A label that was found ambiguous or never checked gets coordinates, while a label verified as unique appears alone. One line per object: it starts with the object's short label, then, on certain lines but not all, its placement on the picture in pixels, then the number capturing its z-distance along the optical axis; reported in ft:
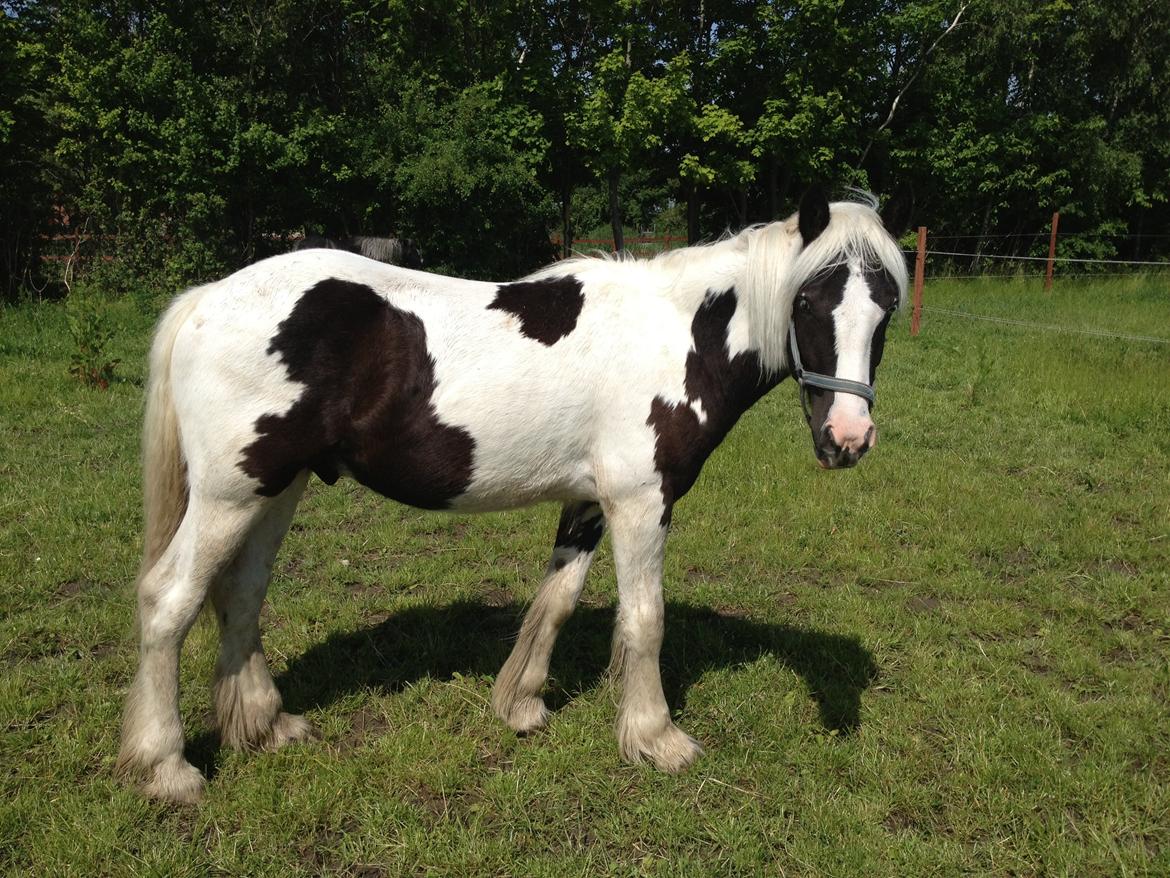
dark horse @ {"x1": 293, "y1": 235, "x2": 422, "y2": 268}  25.13
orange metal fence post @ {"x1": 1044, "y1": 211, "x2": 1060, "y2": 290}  53.35
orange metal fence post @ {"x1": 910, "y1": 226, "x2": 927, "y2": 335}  39.92
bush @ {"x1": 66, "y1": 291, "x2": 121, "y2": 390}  25.39
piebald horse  8.35
